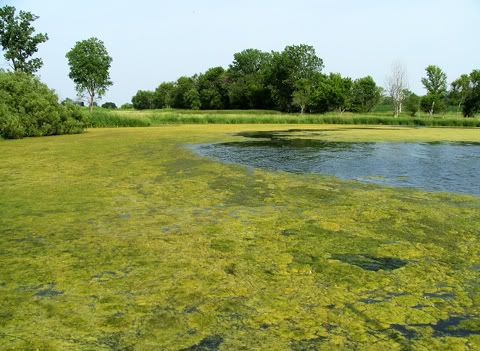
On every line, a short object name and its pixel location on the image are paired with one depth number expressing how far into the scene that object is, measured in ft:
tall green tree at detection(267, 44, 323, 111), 261.85
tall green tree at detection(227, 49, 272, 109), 287.48
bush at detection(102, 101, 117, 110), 401.21
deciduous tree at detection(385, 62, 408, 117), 239.71
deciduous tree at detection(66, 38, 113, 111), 201.98
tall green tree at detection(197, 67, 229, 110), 309.63
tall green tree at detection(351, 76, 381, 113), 277.03
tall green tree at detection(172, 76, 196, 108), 330.54
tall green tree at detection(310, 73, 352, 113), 249.55
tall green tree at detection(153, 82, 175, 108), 404.36
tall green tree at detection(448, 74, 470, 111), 225.41
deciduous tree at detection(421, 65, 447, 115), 236.22
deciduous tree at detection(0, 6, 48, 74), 165.89
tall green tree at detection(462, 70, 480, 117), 213.66
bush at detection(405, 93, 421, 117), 241.14
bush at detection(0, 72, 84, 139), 82.35
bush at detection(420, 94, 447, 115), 235.30
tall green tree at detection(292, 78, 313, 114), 238.68
